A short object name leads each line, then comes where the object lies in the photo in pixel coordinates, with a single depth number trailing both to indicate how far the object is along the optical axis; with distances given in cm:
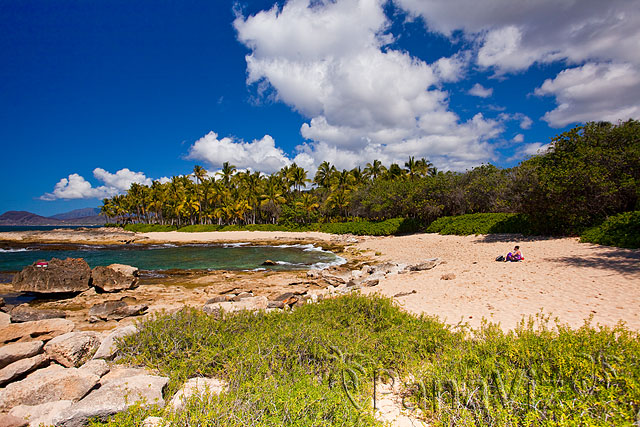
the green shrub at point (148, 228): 6273
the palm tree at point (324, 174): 6547
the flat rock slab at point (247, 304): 926
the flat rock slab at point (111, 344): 527
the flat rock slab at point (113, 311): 1030
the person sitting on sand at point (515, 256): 1410
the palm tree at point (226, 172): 6806
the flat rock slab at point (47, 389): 390
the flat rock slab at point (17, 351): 522
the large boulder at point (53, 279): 1400
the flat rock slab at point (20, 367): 473
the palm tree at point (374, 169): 6725
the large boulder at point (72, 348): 561
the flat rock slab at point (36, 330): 721
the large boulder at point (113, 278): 1460
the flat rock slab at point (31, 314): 944
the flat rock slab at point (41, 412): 315
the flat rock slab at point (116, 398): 307
